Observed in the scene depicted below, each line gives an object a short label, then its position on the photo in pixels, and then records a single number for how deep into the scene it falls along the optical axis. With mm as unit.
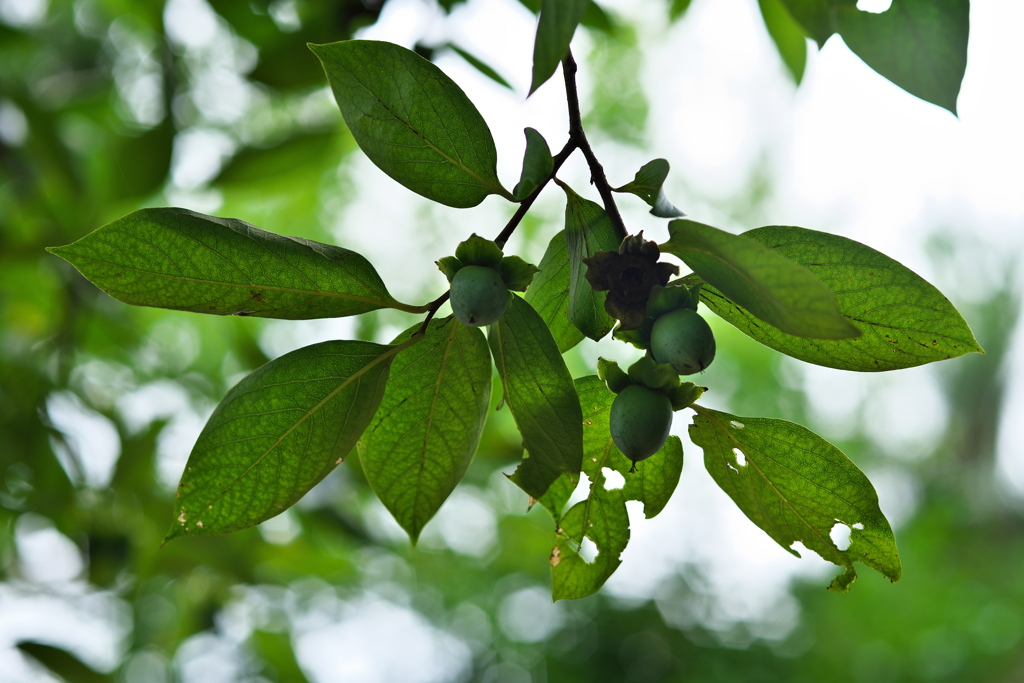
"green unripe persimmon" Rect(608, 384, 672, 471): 843
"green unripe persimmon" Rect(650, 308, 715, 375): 830
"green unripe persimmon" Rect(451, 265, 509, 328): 841
